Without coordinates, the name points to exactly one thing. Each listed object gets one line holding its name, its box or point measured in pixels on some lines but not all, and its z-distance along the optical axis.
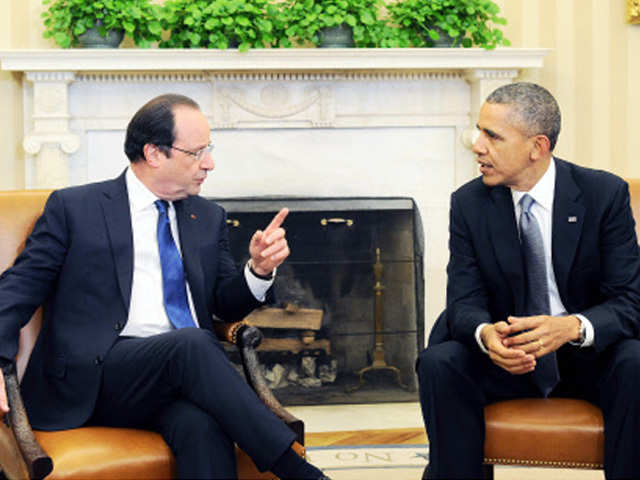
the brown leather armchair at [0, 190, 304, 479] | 1.83
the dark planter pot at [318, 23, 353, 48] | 3.82
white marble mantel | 3.78
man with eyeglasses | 1.93
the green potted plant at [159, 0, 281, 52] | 3.66
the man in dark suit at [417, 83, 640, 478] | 2.09
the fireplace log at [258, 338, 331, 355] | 3.93
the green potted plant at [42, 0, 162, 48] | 3.65
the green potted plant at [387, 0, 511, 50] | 3.81
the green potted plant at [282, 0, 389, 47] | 3.72
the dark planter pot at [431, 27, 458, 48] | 3.89
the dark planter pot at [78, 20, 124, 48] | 3.74
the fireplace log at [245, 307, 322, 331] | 3.88
